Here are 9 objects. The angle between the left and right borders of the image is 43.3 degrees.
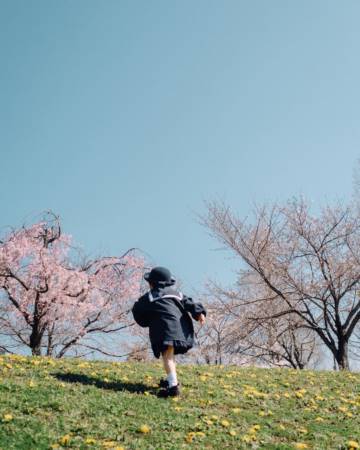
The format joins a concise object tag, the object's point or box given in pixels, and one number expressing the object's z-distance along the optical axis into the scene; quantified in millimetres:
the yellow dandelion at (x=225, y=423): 6601
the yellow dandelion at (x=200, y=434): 5996
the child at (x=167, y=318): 8062
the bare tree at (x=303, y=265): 22828
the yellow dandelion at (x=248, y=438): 6074
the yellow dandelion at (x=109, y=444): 5148
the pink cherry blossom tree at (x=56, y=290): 24016
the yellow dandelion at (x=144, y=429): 5878
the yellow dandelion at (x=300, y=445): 6070
